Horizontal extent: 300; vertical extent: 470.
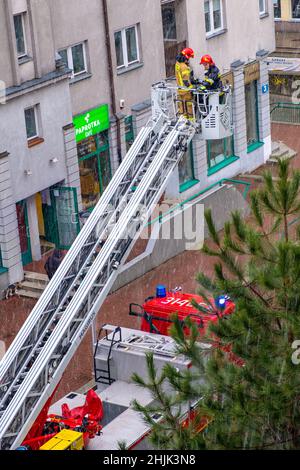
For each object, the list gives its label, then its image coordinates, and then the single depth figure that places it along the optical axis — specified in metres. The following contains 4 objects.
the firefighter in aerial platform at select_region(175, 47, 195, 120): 26.78
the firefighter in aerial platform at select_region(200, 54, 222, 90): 26.92
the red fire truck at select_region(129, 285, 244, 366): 21.27
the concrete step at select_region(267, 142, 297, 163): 39.60
